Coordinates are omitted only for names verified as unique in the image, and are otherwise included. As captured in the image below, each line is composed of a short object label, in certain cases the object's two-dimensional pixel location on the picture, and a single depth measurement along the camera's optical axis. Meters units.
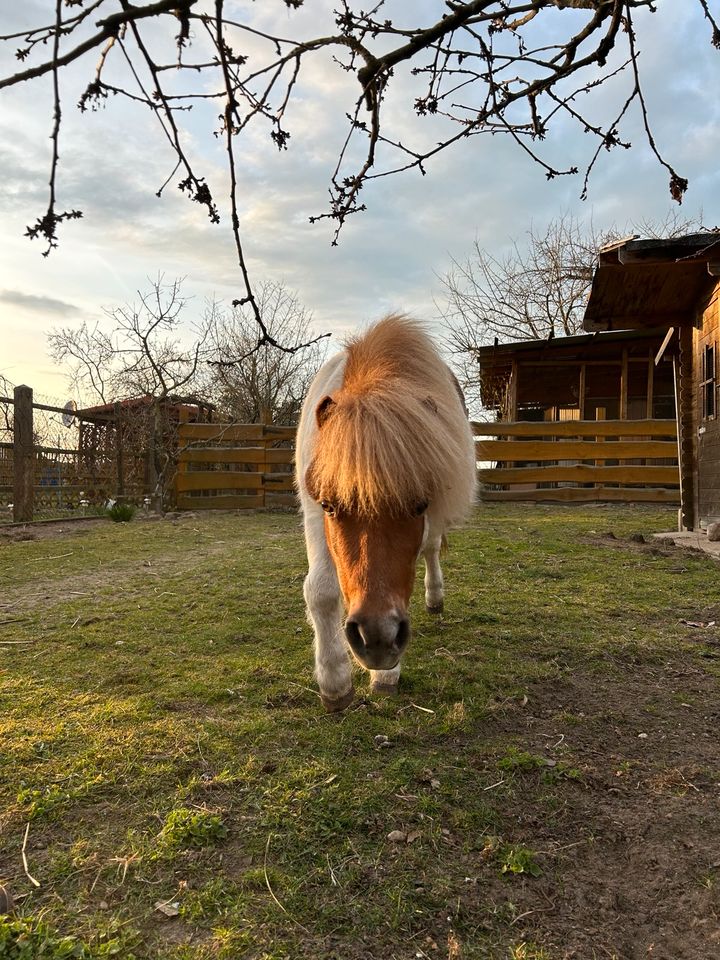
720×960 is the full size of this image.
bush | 10.32
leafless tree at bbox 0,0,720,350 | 1.20
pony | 2.01
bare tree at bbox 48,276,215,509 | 11.94
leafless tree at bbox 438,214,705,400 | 22.05
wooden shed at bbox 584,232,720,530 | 6.37
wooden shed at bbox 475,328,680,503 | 12.76
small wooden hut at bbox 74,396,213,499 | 11.52
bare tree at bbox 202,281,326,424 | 19.03
